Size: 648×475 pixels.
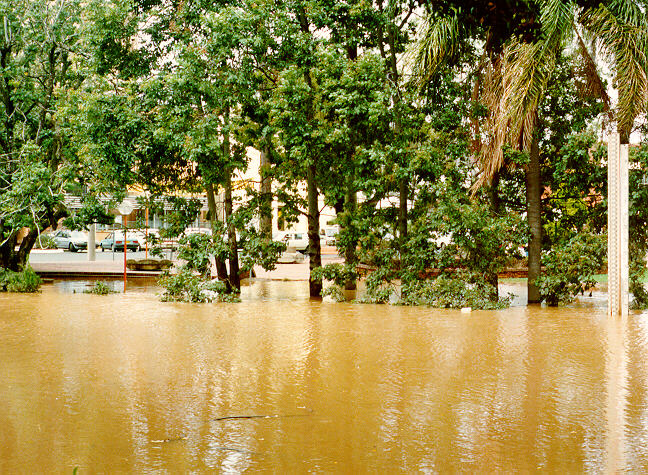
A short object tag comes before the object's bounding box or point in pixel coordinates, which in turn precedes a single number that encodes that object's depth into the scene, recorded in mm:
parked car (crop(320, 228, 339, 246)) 44778
